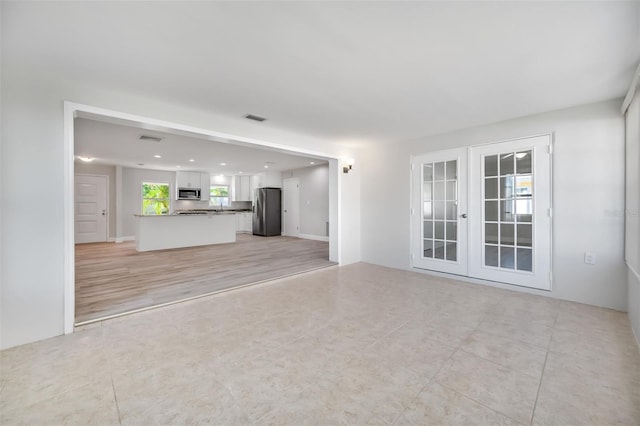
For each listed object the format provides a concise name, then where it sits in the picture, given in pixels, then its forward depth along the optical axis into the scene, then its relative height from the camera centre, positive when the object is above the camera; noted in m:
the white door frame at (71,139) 2.59 +0.81
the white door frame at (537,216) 3.59 -0.15
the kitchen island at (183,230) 7.04 -0.47
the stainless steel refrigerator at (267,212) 9.95 +0.03
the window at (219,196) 11.07 +0.70
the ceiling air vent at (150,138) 4.96 +1.37
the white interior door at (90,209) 8.05 +0.12
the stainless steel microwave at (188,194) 9.82 +0.69
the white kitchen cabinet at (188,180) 9.78 +1.19
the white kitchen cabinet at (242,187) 11.38 +1.06
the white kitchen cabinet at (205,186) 10.20 +0.99
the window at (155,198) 9.29 +0.52
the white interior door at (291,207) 9.80 +0.21
